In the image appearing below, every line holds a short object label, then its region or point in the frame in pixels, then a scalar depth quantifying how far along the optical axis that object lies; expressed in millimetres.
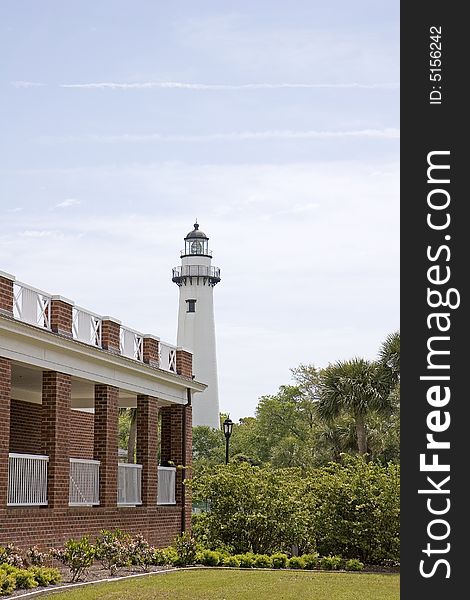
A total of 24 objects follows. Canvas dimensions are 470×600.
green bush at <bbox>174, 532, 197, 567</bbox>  22047
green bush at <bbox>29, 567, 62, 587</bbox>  17125
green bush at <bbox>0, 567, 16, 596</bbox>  15714
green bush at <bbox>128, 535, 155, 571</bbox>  21562
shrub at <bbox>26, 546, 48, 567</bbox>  19672
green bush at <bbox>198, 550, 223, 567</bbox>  22156
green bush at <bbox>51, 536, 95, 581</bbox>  18250
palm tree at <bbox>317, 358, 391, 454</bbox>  38312
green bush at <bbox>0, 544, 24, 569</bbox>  18453
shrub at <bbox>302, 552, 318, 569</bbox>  22297
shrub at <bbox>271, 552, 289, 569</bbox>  22156
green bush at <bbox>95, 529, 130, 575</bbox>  20750
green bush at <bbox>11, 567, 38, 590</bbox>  16641
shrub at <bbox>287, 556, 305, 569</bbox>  22195
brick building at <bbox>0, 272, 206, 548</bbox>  20547
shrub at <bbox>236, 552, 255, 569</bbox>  22094
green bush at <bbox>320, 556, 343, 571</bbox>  22359
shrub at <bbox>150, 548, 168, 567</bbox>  22031
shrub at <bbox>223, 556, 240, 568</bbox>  22078
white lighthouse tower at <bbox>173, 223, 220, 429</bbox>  65562
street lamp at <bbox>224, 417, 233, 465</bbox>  32609
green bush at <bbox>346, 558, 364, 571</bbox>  22266
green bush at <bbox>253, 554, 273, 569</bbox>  22141
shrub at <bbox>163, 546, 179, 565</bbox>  22000
